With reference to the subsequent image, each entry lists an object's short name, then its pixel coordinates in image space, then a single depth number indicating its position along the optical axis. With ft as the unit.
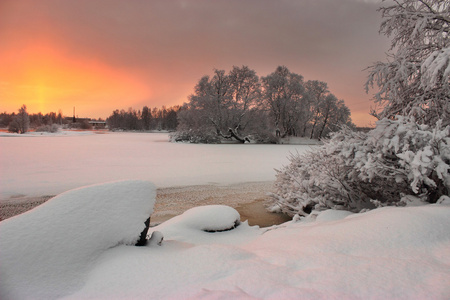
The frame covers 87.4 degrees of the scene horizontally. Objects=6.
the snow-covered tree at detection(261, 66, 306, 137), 135.13
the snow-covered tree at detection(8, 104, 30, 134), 169.27
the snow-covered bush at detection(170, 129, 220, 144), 117.80
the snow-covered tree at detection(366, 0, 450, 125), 21.83
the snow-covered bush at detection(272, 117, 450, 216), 12.89
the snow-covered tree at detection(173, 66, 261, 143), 118.73
